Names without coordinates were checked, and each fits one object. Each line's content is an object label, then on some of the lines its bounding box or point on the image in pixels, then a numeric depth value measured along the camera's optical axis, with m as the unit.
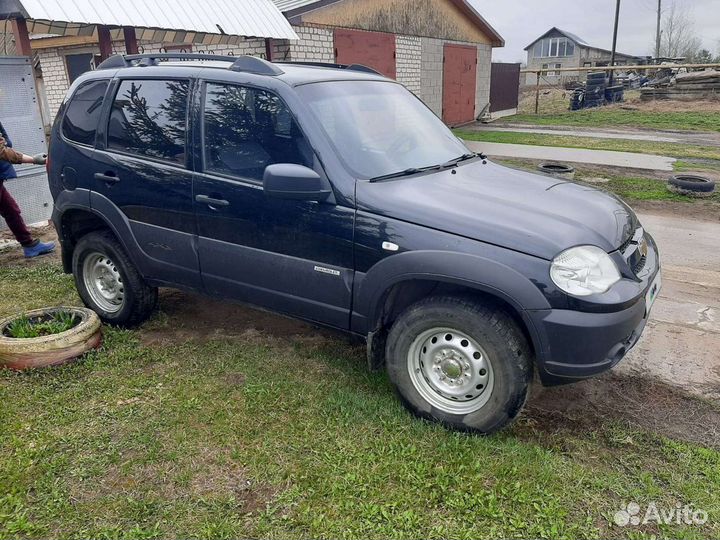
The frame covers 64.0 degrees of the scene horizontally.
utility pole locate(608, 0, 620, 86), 29.30
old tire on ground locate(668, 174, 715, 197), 9.02
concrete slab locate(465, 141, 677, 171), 11.95
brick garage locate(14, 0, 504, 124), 12.71
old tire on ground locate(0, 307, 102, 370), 3.97
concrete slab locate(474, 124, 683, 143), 16.33
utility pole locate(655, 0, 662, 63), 53.91
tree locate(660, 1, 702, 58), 65.50
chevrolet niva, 2.96
